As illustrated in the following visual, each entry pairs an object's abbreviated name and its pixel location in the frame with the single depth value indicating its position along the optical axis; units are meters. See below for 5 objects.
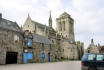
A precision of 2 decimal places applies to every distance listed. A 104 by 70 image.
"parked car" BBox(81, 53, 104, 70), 5.85
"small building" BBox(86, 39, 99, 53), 41.16
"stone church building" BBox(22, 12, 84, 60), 30.47
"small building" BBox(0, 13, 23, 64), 14.05
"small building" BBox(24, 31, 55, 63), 17.16
